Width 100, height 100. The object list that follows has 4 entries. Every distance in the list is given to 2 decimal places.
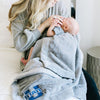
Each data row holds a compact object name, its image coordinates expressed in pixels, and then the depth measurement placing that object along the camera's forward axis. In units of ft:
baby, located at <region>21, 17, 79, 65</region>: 3.93
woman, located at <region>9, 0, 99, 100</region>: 3.93
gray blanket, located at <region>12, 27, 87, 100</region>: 3.08
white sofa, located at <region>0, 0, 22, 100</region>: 3.38
